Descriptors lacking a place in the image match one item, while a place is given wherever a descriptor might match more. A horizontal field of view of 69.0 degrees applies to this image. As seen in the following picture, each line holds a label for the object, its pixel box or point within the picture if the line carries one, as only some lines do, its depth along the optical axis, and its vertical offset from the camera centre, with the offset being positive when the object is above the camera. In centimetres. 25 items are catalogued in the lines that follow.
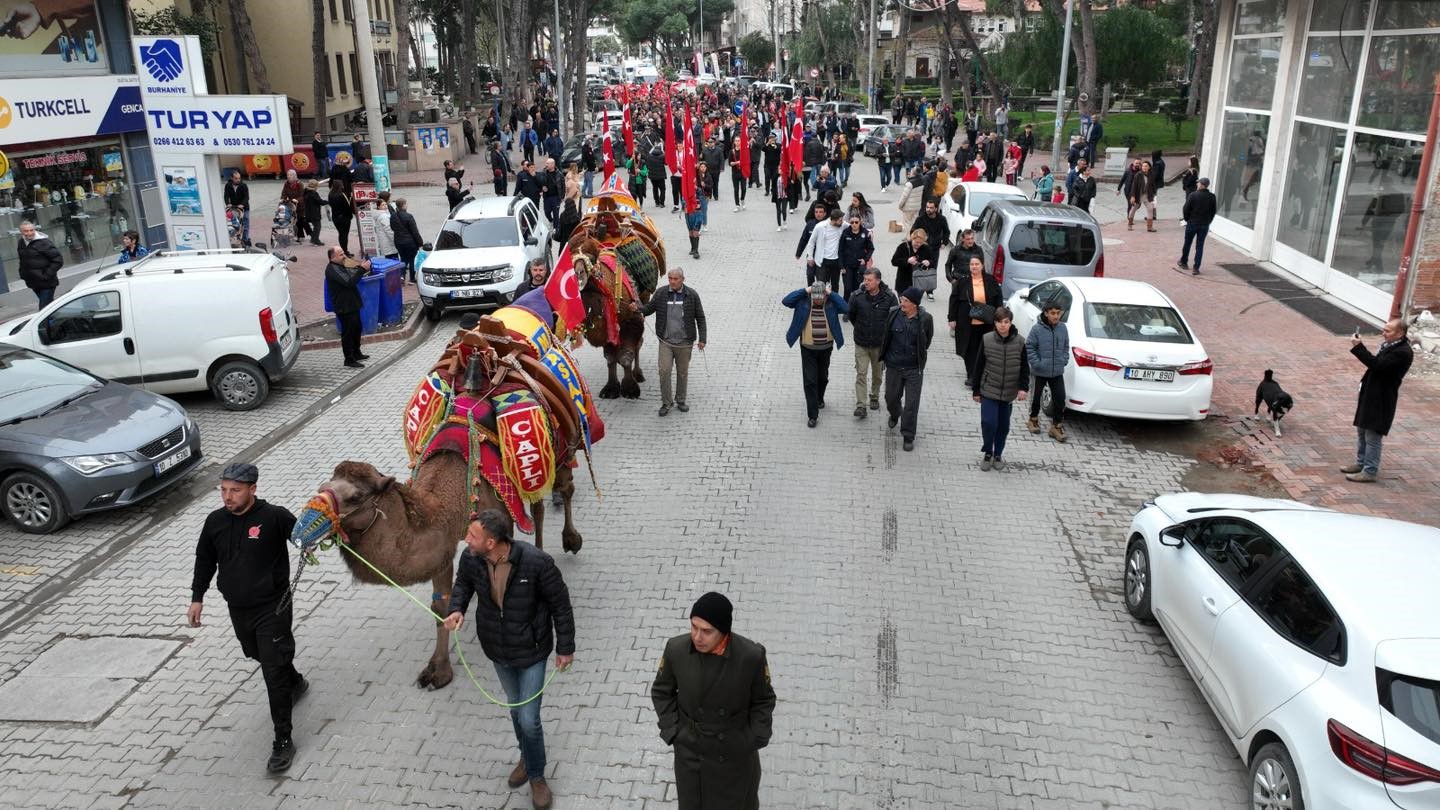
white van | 1182 -252
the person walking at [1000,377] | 999 -273
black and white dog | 1118 -329
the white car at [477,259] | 1658 -259
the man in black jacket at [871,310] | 1111 -231
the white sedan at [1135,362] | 1094 -284
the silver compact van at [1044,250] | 1474 -230
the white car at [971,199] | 1922 -211
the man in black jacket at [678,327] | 1165 -258
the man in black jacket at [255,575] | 581 -258
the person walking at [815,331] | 1127 -256
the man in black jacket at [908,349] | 1066 -262
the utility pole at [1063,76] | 2627 +10
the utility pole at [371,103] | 1825 -18
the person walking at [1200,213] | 1839 -229
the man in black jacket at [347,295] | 1338 -251
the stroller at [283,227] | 2295 -280
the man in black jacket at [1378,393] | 951 -283
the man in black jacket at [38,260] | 1412 -210
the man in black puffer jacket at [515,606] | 523 -251
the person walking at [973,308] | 1203 -256
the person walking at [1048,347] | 1074 -262
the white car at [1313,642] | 470 -280
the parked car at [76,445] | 917 -300
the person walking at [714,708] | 446 -258
